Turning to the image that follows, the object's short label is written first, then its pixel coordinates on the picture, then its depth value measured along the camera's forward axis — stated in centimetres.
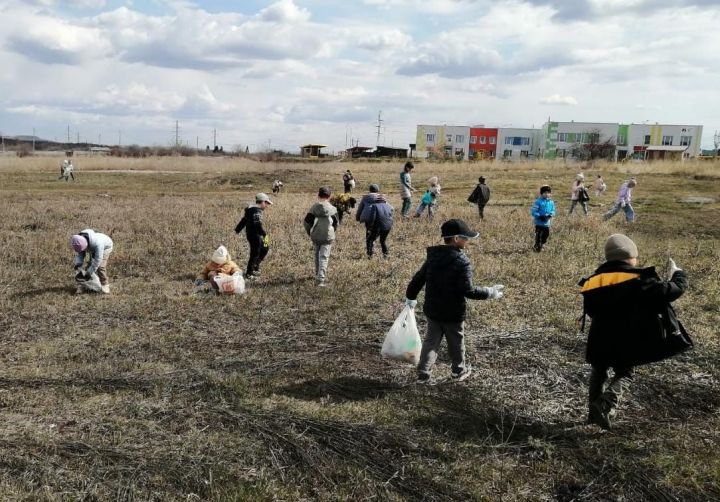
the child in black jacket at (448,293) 517
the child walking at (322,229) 922
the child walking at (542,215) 1167
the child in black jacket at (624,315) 416
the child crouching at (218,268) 860
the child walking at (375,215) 1084
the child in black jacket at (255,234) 953
